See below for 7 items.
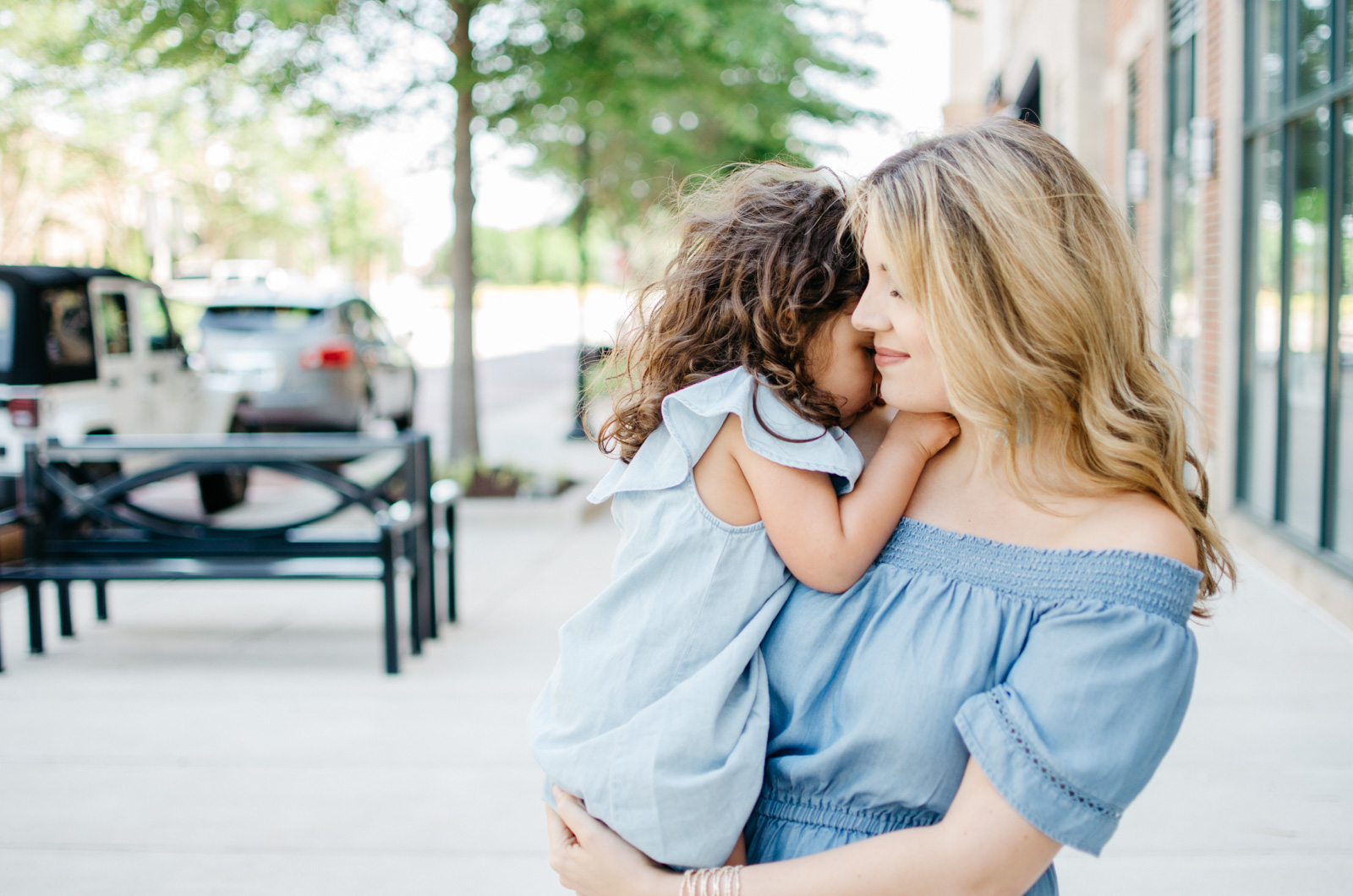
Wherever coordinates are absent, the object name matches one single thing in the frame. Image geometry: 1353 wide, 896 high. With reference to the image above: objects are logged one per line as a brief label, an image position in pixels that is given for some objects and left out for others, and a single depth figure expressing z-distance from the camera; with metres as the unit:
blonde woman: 1.27
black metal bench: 5.45
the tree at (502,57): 8.80
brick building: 5.96
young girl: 1.48
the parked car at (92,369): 7.51
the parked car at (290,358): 11.70
